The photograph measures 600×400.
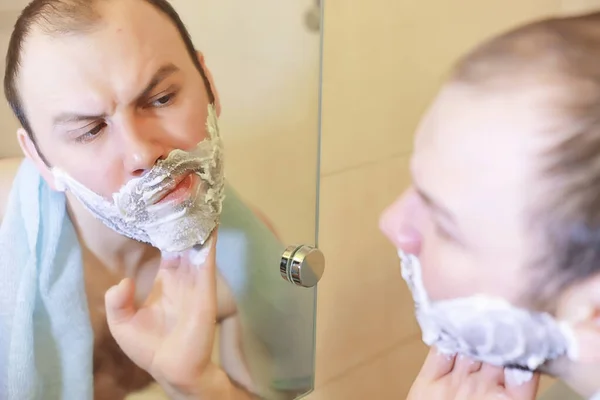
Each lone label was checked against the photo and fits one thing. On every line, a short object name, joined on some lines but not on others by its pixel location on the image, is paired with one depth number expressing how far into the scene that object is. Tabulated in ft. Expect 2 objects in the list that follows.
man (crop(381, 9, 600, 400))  1.29
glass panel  2.14
